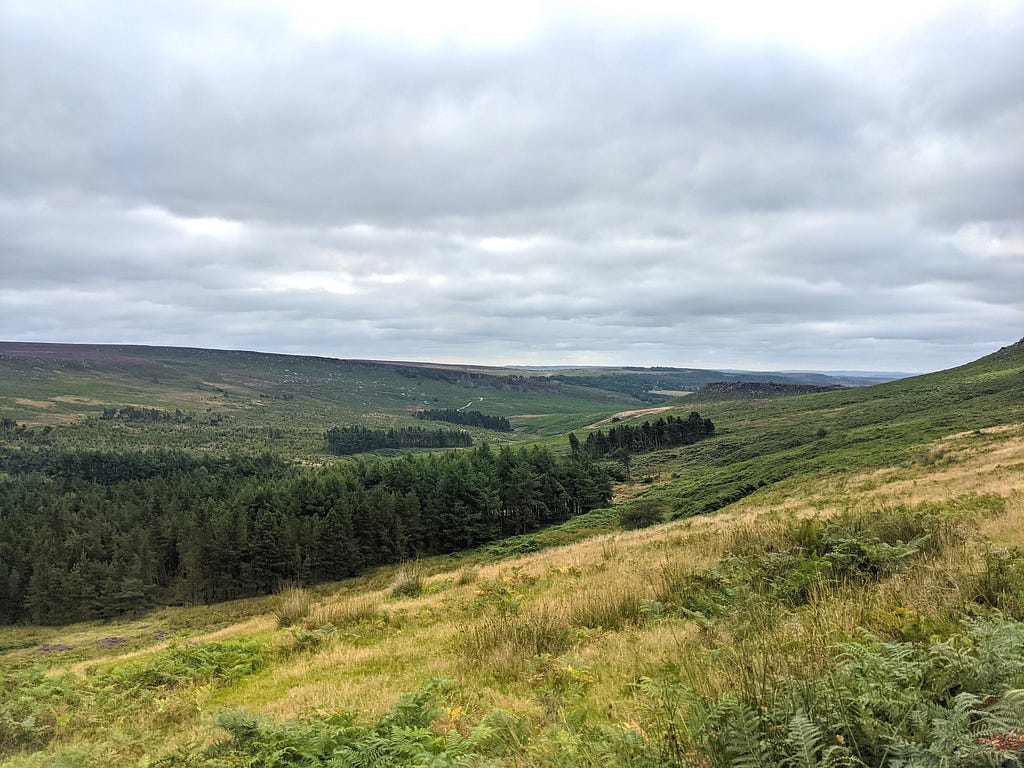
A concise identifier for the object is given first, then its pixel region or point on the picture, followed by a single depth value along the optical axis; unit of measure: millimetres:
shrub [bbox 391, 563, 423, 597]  14906
